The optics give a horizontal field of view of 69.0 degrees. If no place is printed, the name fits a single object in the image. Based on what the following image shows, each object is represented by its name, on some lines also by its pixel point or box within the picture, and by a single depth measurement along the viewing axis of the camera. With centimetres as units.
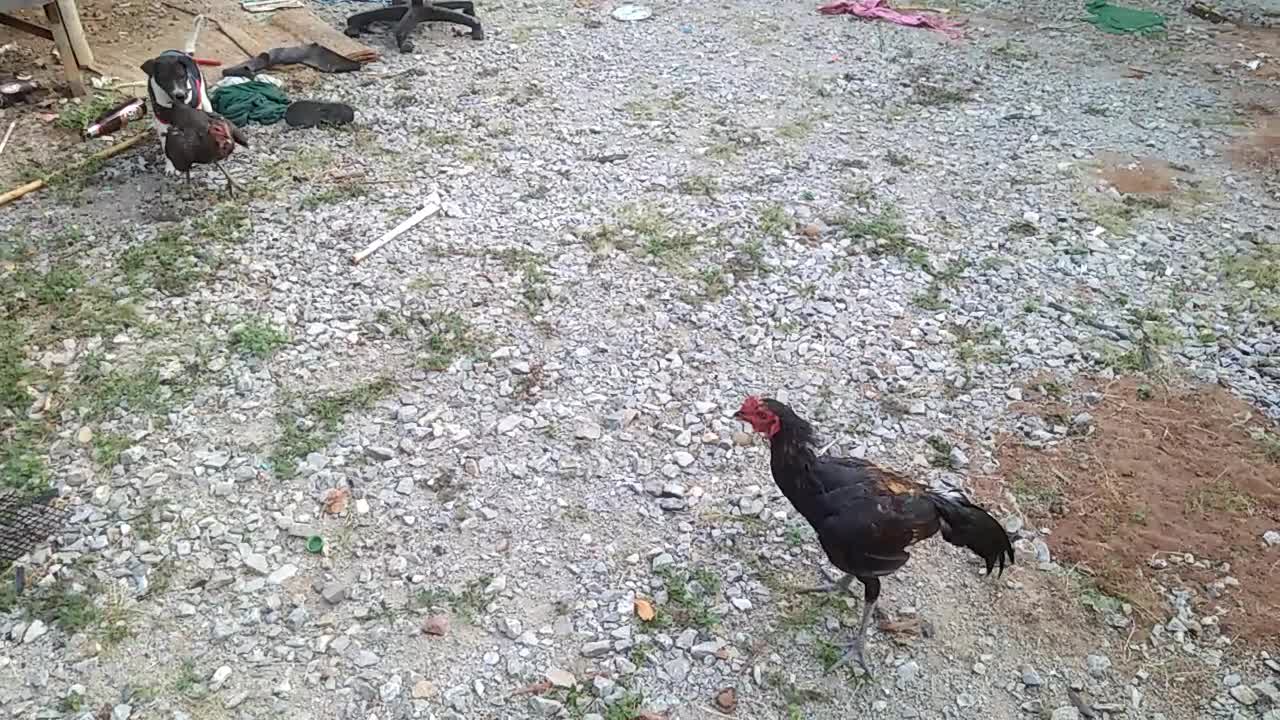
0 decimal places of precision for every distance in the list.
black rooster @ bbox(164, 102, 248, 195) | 527
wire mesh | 341
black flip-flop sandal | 630
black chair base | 743
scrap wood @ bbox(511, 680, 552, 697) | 301
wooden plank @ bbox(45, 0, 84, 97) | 653
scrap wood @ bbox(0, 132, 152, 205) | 547
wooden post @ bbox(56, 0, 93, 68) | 654
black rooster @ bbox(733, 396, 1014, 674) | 286
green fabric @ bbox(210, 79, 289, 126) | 629
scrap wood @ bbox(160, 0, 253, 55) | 727
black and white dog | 523
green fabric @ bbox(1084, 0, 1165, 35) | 789
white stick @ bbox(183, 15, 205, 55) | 712
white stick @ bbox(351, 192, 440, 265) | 506
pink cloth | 797
